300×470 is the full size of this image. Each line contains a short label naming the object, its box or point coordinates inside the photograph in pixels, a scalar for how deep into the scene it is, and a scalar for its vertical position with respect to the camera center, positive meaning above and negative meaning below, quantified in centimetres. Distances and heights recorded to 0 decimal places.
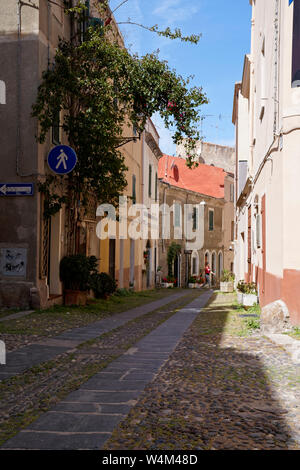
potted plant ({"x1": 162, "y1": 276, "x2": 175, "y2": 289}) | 3052 -198
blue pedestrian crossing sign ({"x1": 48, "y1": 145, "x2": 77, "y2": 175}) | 1130 +195
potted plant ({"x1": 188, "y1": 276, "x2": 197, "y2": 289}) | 3425 -220
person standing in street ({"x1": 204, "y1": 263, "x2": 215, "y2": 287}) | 3550 -178
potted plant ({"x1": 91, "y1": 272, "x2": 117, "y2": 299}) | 1473 -109
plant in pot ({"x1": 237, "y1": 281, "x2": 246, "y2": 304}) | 1360 -113
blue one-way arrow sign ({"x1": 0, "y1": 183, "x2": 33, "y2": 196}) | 1115 +127
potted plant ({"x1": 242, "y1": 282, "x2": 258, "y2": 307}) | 1283 -121
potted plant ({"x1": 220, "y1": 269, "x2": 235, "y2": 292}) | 2389 -156
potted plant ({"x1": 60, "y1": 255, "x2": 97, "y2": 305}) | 1252 -70
